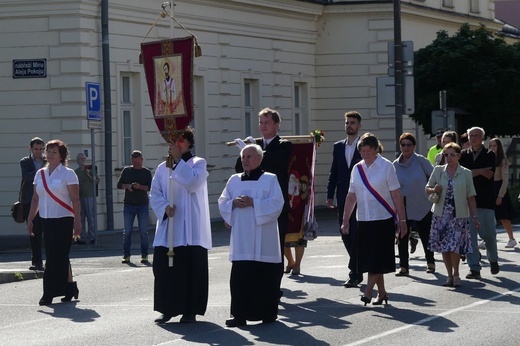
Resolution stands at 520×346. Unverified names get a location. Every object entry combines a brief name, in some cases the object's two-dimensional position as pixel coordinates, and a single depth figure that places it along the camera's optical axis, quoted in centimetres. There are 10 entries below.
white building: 3059
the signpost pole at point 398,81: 2847
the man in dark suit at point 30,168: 2091
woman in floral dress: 1669
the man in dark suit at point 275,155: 1478
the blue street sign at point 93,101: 2616
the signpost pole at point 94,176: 2633
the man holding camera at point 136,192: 2245
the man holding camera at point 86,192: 2734
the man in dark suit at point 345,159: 1705
